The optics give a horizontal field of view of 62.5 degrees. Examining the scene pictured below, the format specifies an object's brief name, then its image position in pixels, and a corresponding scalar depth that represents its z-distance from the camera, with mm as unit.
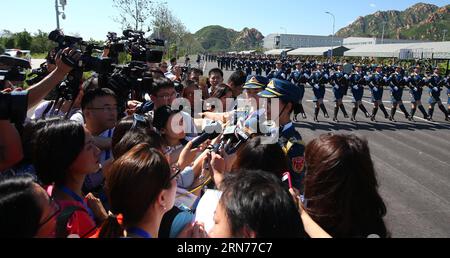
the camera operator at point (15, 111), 1916
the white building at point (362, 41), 90125
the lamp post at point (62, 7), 13812
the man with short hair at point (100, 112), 3023
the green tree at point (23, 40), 37912
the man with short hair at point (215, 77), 6387
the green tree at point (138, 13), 19281
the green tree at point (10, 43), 37500
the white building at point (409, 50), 32825
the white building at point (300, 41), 117062
